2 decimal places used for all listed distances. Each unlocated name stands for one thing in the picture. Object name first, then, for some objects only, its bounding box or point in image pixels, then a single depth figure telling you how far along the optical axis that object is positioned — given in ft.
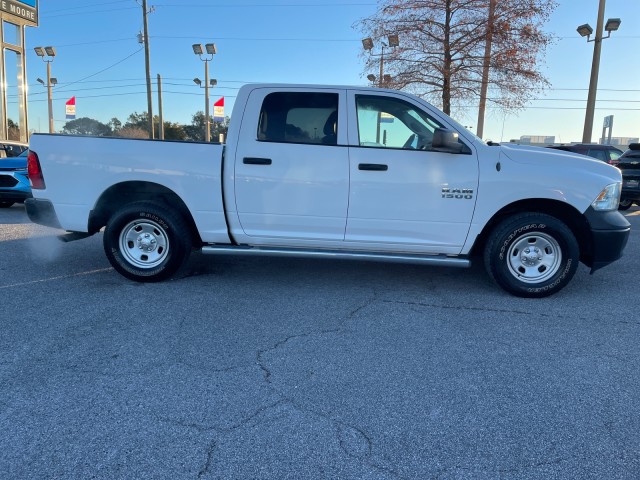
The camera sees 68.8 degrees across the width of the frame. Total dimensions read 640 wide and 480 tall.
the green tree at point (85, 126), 127.40
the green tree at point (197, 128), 146.65
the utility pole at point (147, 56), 77.36
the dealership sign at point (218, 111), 72.84
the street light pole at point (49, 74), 114.42
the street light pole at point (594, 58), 52.90
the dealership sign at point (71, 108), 78.59
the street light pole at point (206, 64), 91.07
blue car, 32.86
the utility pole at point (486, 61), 47.55
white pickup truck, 15.12
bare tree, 47.96
